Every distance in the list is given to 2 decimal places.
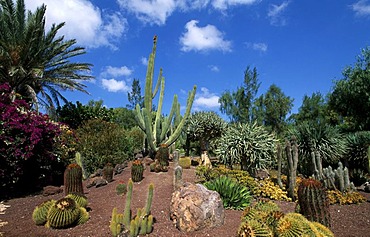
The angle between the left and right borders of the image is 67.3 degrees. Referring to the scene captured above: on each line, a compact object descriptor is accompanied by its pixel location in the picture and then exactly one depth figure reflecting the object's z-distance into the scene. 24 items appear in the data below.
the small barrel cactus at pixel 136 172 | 8.78
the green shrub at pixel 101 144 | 12.33
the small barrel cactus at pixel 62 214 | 5.42
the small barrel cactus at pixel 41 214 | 5.72
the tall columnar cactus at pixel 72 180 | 7.18
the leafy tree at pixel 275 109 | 26.77
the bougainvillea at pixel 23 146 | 8.57
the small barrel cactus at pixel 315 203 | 5.48
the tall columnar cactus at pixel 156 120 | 12.06
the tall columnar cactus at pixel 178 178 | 6.98
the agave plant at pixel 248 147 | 9.25
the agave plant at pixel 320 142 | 10.89
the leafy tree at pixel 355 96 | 17.98
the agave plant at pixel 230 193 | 6.77
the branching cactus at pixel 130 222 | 4.88
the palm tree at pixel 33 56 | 14.01
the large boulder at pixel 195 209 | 5.31
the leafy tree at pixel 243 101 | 26.33
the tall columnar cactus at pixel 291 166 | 8.07
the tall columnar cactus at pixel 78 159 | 9.83
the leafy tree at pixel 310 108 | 29.06
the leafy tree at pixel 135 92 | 33.59
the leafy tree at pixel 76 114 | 18.05
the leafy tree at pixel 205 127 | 12.98
